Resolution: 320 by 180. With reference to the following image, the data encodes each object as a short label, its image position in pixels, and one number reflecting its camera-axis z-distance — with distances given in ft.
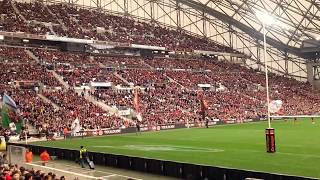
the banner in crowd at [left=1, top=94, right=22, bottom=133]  88.38
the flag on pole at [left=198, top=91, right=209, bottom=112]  165.78
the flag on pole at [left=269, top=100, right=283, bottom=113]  106.73
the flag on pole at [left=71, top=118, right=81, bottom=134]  124.06
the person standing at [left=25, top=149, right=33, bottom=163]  90.28
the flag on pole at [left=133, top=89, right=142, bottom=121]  145.23
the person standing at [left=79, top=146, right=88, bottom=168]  85.25
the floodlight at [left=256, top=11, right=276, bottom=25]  78.48
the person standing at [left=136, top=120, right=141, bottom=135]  151.87
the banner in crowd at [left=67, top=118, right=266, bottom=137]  144.83
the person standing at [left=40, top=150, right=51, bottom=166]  88.22
